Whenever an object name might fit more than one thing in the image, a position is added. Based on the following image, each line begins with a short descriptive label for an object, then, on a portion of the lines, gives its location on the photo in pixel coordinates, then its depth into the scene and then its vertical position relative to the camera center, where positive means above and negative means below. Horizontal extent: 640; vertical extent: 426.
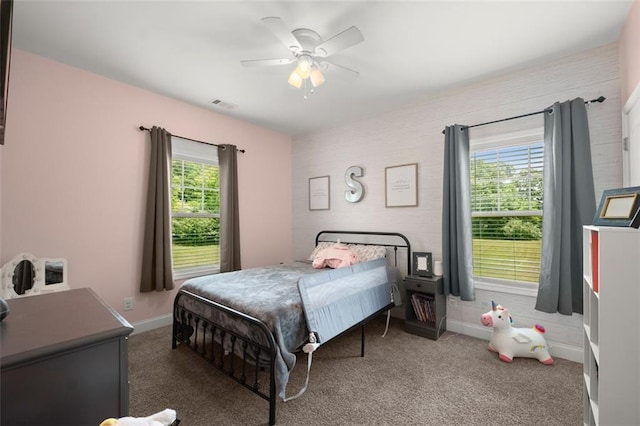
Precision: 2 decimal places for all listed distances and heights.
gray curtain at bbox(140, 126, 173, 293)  3.05 -0.01
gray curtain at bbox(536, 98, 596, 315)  2.30 +0.12
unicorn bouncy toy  2.42 -1.04
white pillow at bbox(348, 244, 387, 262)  3.39 -0.38
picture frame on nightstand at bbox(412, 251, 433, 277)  3.10 -0.49
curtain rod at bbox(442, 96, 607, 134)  2.30 +0.97
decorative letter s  3.85 +0.48
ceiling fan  1.87 +1.26
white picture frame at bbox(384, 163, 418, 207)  3.38 +0.42
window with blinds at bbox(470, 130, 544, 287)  2.71 +0.13
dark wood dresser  0.68 -0.38
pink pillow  3.24 -0.43
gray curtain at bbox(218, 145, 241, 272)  3.71 +0.10
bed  1.83 -0.69
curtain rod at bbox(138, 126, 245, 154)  3.07 +1.01
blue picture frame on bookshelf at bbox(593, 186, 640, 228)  1.36 +0.05
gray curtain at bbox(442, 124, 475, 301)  2.88 +0.03
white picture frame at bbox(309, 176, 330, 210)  4.25 +0.43
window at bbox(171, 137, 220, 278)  3.44 +0.17
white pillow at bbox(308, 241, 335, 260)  3.88 -0.35
